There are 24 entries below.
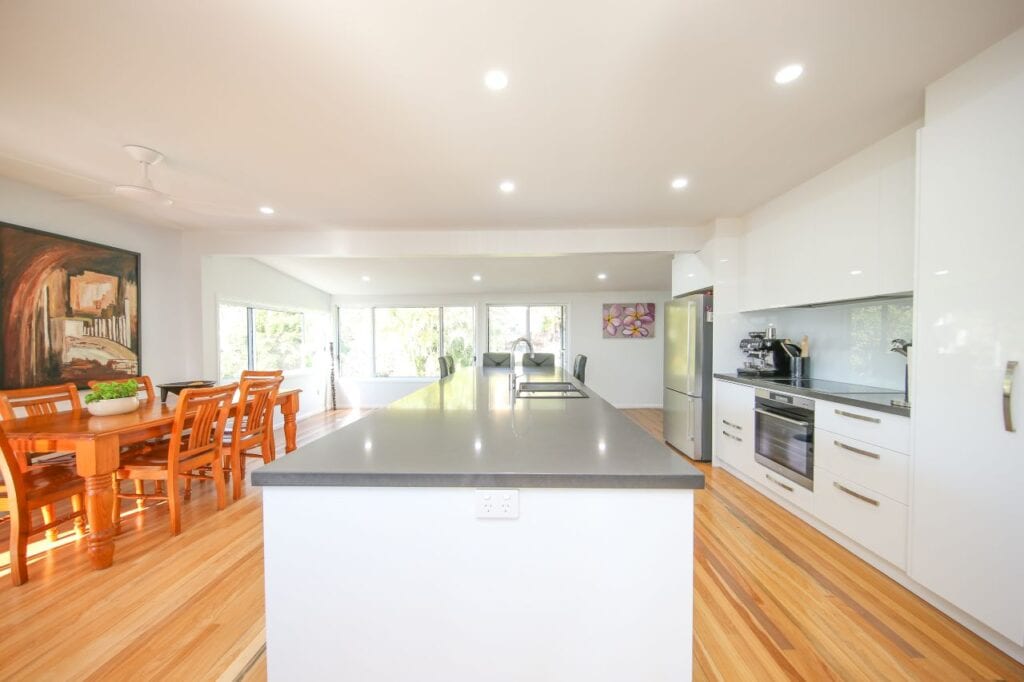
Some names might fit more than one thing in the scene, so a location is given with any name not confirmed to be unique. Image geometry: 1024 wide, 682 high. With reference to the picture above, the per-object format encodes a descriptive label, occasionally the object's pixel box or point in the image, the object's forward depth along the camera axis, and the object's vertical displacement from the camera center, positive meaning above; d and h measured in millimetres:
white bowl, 2305 -433
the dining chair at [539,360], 4484 -285
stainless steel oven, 2340 -677
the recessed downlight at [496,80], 1553 +1092
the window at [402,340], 6773 -54
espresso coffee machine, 3068 -163
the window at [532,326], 6734 +195
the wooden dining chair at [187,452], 2282 -775
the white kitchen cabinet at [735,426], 2949 -757
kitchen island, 979 -627
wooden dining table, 1872 -559
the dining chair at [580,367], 4121 -338
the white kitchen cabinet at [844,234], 1996 +655
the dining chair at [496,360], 4789 -297
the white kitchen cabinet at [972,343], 1370 -30
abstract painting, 2555 +215
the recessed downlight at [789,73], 1522 +1090
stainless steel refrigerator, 3555 -371
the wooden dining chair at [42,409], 1918 -477
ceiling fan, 2145 +880
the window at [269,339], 4613 -15
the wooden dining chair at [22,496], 1780 -797
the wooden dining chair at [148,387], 2988 -402
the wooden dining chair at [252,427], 2758 -725
